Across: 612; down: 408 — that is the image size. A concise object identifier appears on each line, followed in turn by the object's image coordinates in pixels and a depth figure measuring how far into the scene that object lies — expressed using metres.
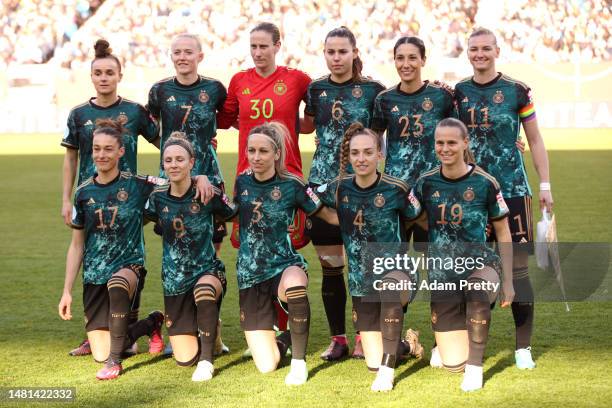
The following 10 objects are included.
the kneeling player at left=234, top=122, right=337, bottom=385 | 10.43
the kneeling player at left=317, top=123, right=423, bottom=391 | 9.96
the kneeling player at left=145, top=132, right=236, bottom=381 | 10.53
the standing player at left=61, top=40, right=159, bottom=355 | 11.60
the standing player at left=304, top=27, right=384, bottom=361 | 11.16
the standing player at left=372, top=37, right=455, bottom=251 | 10.79
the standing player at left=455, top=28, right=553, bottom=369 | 10.54
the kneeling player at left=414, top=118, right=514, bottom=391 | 9.77
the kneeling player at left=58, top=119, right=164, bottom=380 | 10.95
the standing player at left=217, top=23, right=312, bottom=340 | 11.57
